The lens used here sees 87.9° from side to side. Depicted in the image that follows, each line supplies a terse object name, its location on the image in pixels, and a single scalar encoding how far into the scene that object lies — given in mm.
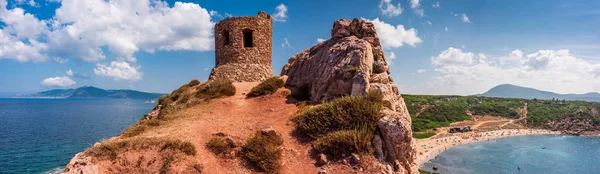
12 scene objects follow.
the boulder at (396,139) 7172
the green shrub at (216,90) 13961
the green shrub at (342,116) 7753
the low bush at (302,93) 12276
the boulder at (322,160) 7117
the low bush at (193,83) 17609
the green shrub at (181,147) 7625
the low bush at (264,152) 7234
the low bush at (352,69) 9733
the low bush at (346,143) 7004
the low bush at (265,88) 13539
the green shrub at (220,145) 7976
